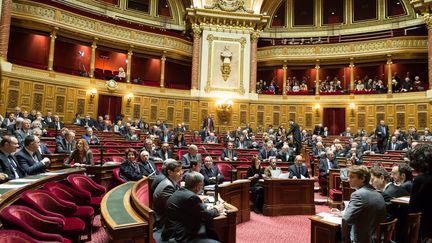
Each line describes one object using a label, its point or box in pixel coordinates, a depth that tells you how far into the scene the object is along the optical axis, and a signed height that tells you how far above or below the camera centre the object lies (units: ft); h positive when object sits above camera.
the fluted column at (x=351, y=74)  56.80 +11.82
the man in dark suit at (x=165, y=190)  10.54 -1.77
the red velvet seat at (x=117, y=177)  18.27 -2.41
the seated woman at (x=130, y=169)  18.43 -1.97
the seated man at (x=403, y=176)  13.08 -1.31
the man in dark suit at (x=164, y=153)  25.61 -1.38
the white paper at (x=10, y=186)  10.01 -1.73
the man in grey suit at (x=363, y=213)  9.64 -2.07
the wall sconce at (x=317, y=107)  56.88 +5.82
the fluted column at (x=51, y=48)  45.98 +11.73
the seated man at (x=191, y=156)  22.50 -1.37
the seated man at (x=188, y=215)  9.43 -2.30
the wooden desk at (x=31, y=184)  8.63 -1.79
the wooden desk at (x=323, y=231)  11.14 -3.12
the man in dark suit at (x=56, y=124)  34.56 +0.80
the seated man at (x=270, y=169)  21.87 -2.03
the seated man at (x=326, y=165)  25.73 -1.84
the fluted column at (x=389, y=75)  53.01 +11.14
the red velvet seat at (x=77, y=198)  11.42 -2.49
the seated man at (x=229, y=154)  28.71 -1.43
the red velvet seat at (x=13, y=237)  5.91 -1.97
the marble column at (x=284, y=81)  59.41 +10.59
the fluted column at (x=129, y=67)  53.46 +10.92
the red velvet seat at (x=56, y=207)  8.88 -2.25
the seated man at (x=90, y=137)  28.25 -0.37
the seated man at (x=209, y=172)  19.82 -2.18
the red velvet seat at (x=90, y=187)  13.71 -2.36
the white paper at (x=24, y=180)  11.69 -1.75
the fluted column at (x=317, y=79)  58.18 +10.99
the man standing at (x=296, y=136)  35.19 +0.43
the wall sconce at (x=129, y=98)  51.67 +5.66
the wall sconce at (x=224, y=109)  54.24 +4.68
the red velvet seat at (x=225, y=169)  24.35 -2.33
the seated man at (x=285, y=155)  28.93 -1.36
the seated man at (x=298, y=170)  22.38 -2.05
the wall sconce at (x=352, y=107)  54.81 +5.82
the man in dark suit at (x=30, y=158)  14.15 -1.20
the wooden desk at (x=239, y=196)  17.73 -3.28
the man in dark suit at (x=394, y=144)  36.86 -0.06
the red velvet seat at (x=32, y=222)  7.04 -2.13
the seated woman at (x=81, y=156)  18.80 -1.33
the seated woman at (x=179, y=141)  33.35 -0.51
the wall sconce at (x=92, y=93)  48.44 +5.86
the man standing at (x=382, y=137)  36.11 +0.67
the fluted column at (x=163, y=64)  56.70 +12.28
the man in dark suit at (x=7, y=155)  12.39 -0.95
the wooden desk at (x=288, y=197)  20.92 -3.68
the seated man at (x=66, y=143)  22.41 -0.77
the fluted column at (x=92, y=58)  50.26 +11.53
